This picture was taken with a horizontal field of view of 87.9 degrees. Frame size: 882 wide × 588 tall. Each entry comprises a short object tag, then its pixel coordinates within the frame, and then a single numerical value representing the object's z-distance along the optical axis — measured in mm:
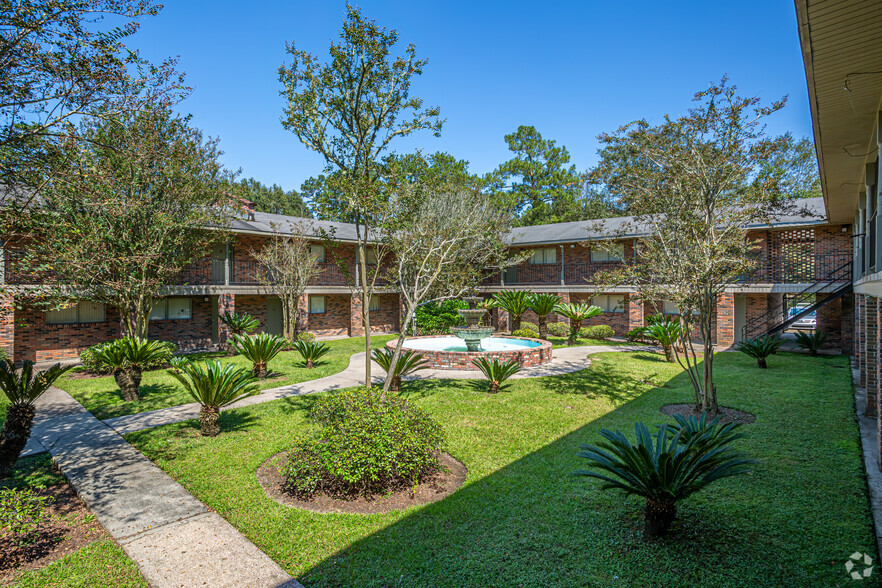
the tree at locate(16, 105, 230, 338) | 10977
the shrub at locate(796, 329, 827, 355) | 16656
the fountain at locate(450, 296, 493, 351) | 15867
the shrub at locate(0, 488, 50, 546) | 3928
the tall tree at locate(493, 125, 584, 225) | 40781
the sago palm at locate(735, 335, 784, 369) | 13914
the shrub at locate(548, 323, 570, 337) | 21781
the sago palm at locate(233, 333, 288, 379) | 12508
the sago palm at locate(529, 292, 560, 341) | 20750
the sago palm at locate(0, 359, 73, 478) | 6242
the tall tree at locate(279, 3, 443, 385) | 6902
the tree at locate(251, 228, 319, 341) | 19031
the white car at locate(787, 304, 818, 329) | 25375
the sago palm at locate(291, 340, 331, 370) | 14508
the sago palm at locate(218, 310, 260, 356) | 17922
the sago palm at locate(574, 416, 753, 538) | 4246
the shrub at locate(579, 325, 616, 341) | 21453
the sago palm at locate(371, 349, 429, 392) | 10734
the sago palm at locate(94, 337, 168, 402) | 10391
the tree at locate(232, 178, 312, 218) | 48125
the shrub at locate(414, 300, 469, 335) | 21375
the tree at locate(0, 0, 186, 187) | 4074
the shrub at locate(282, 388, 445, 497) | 5297
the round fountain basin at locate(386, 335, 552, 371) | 14047
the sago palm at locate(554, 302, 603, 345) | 20422
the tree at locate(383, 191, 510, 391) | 7395
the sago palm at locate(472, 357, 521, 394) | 10812
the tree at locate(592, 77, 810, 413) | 8297
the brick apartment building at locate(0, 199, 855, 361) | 16703
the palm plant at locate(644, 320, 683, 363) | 14828
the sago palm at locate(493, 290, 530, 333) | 21266
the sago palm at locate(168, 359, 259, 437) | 7703
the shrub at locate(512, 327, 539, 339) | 20520
